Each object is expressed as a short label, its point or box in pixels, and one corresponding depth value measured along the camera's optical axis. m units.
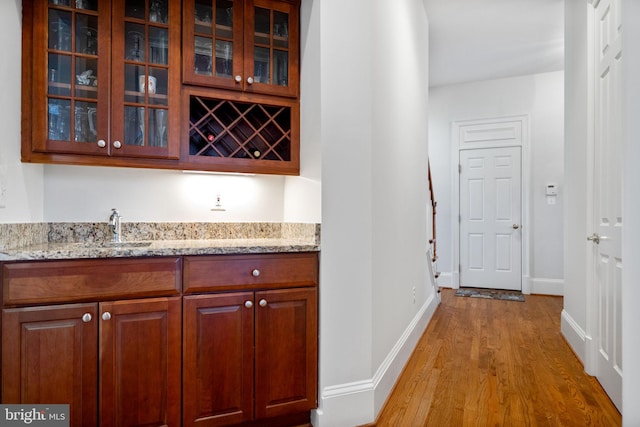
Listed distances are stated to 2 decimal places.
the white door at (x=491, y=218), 5.31
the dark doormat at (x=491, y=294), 4.91
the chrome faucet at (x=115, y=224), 2.03
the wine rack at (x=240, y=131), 2.07
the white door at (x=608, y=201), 2.13
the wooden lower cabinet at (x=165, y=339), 1.50
